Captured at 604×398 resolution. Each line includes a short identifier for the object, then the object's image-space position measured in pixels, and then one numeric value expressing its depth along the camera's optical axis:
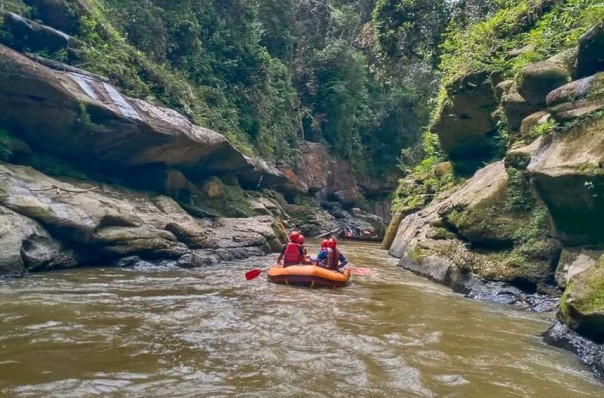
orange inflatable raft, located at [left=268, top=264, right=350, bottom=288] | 9.85
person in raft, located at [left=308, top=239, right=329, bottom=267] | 10.73
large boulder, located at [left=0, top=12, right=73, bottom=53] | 11.27
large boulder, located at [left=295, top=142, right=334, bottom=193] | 27.35
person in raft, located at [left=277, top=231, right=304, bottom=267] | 10.56
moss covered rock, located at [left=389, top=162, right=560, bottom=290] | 8.67
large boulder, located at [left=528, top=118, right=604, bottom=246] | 6.79
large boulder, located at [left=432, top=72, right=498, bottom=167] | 12.45
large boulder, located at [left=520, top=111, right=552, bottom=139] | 9.09
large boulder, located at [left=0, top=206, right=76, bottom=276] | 8.80
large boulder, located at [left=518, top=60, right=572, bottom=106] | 8.79
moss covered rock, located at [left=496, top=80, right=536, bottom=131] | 10.07
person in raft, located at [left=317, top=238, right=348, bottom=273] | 10.52
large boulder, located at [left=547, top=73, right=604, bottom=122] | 7.32
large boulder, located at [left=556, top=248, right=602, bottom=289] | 7.08
